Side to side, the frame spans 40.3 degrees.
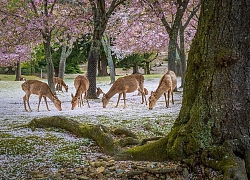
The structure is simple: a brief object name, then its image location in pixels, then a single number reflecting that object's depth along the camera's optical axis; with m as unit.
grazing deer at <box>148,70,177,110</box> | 10.77
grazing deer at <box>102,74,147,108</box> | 12.00
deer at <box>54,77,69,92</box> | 21.76
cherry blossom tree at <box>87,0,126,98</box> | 13.47
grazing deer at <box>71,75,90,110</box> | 11.64
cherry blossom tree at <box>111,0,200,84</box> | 15.19
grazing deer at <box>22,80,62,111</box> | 11.55
